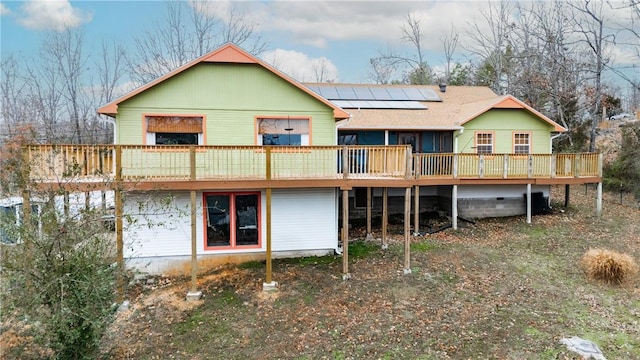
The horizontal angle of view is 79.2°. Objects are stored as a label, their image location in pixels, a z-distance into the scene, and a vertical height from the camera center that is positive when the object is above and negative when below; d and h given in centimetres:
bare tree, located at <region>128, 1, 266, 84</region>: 3078 +1091
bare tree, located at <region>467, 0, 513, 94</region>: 3238 +1080
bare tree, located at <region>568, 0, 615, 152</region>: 2252 +751
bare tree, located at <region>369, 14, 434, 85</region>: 3719 +1093
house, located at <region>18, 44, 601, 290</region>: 1116 +21
